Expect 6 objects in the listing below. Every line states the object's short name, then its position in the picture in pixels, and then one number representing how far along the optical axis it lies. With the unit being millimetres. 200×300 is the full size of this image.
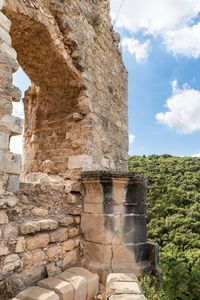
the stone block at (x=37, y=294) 1597
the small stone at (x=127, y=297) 1712
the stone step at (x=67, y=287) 1641
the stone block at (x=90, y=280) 2035
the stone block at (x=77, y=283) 1849
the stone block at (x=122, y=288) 1827
